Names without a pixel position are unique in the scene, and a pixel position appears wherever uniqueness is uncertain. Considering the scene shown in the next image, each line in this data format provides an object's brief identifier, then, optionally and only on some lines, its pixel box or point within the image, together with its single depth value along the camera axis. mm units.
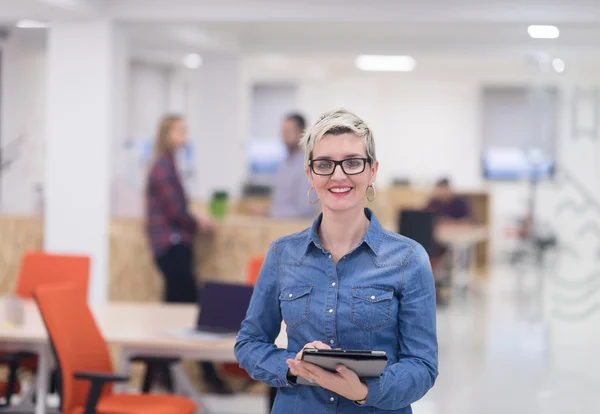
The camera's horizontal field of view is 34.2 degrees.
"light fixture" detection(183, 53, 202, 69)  13839
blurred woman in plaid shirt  6977
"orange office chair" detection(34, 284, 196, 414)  4102
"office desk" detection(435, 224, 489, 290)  10977
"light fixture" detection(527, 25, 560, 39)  9383
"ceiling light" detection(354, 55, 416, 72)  15891
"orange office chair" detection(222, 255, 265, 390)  5242
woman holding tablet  2355
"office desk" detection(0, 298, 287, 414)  4422
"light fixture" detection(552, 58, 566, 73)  9292
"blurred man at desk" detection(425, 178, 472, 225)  12422
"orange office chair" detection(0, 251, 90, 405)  5707
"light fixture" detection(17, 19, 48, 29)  8681
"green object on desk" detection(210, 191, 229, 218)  7801
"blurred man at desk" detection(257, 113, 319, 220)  7473
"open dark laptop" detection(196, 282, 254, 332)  4631
